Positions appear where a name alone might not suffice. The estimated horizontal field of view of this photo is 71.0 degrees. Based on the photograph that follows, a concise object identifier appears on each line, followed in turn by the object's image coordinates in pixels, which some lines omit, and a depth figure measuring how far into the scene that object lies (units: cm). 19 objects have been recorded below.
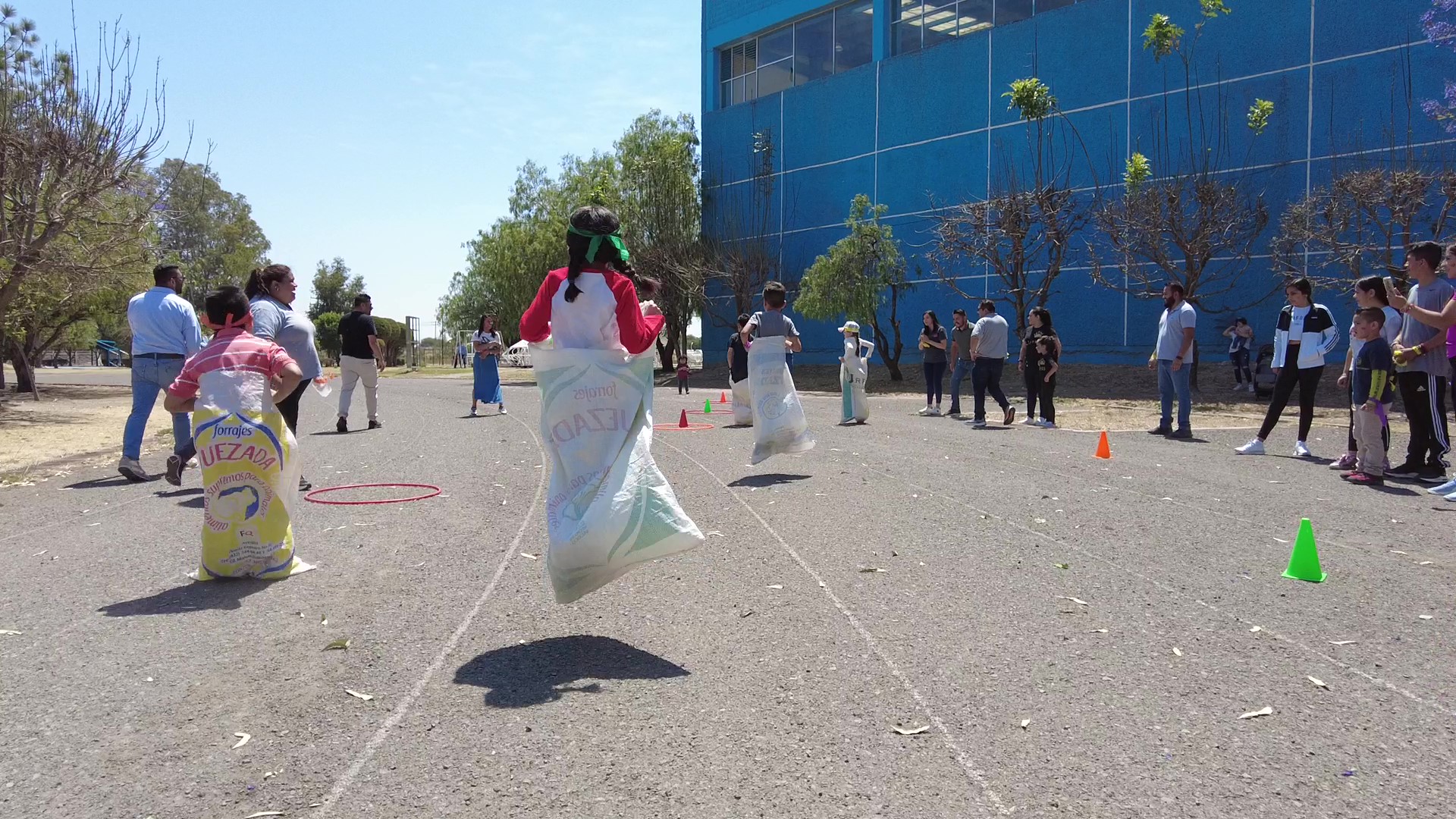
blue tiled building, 2491
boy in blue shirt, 952
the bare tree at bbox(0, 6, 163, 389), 1897
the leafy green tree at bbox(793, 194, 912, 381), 3222
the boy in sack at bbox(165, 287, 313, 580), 561
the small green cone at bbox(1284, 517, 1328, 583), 578
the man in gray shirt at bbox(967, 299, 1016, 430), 1611
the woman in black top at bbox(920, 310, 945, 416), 1794
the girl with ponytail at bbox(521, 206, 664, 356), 480
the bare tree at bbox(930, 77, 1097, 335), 2822
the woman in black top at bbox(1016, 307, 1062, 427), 1580
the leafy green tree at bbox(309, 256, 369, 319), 8850
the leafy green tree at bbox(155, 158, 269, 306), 7694
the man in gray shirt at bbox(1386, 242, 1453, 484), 891
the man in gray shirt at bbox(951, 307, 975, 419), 1819
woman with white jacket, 1105
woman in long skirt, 1845
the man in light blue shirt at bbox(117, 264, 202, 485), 972
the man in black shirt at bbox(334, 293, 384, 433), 1555
